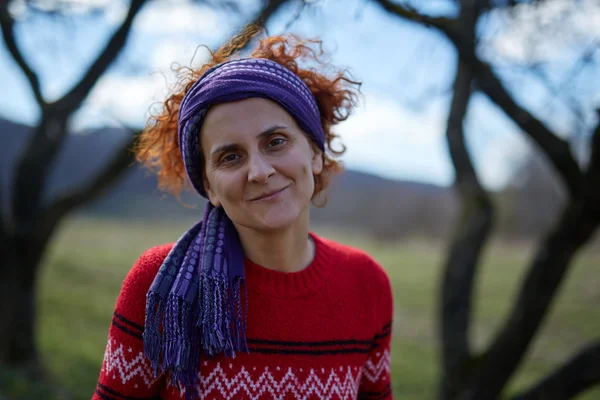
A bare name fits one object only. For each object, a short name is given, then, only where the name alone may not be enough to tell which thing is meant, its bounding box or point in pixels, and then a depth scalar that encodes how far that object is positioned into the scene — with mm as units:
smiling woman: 1406
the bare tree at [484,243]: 2689
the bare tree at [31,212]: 3959
